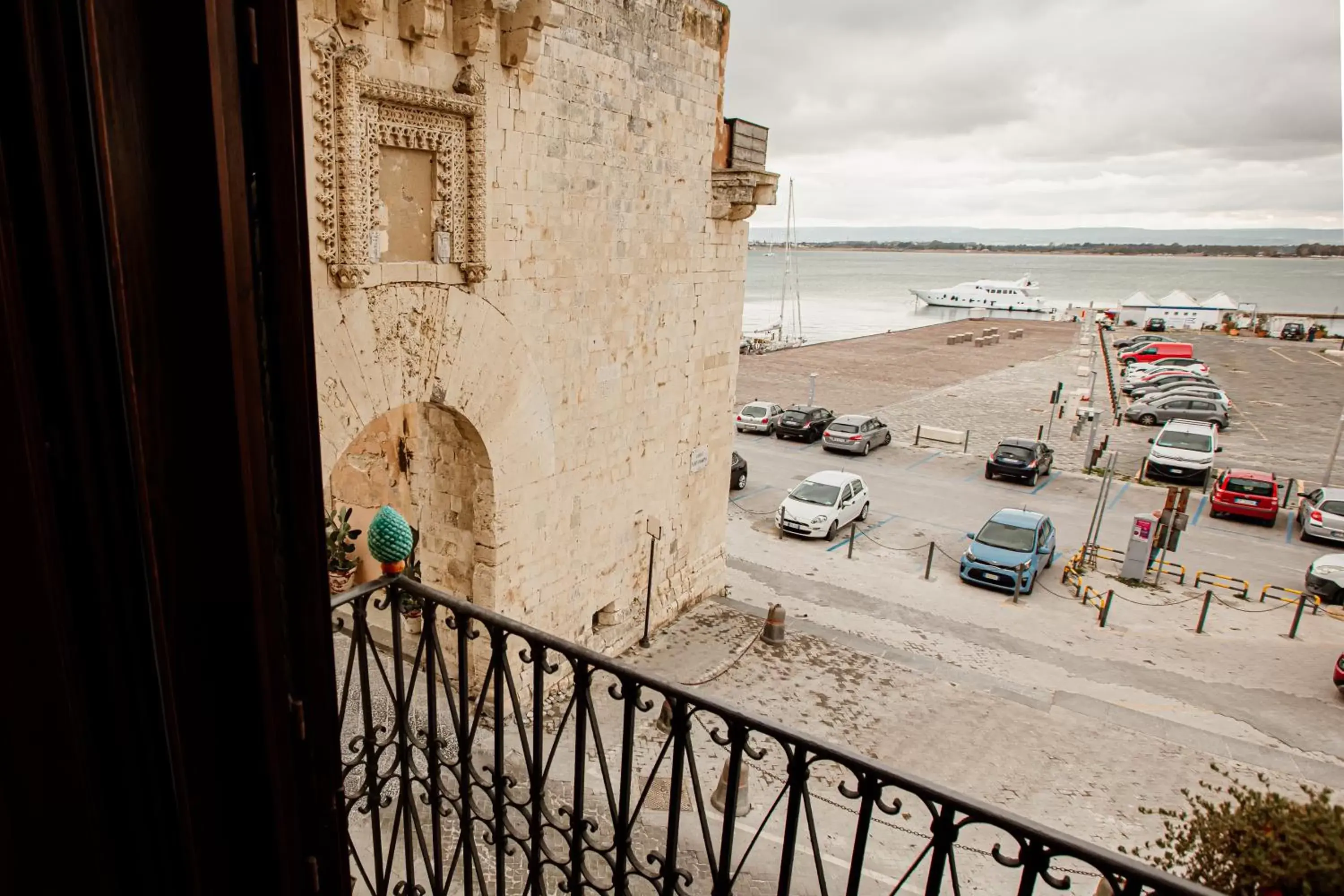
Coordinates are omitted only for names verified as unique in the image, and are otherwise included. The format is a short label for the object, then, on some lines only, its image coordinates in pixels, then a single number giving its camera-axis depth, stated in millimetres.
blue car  13469
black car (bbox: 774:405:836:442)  23344
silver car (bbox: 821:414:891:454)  21938
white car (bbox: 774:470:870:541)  15672
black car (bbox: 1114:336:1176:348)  43031
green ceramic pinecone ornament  3002
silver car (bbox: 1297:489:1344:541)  16453
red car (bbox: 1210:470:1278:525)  17562
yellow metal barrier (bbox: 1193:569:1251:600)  13797
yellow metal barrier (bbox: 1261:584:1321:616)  13250
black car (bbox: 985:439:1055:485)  19844
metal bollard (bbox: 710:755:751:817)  7176
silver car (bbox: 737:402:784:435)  24000
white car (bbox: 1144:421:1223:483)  20250
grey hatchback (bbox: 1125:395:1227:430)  26250
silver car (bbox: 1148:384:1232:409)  27500
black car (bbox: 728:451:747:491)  18844
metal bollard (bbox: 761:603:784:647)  10867
